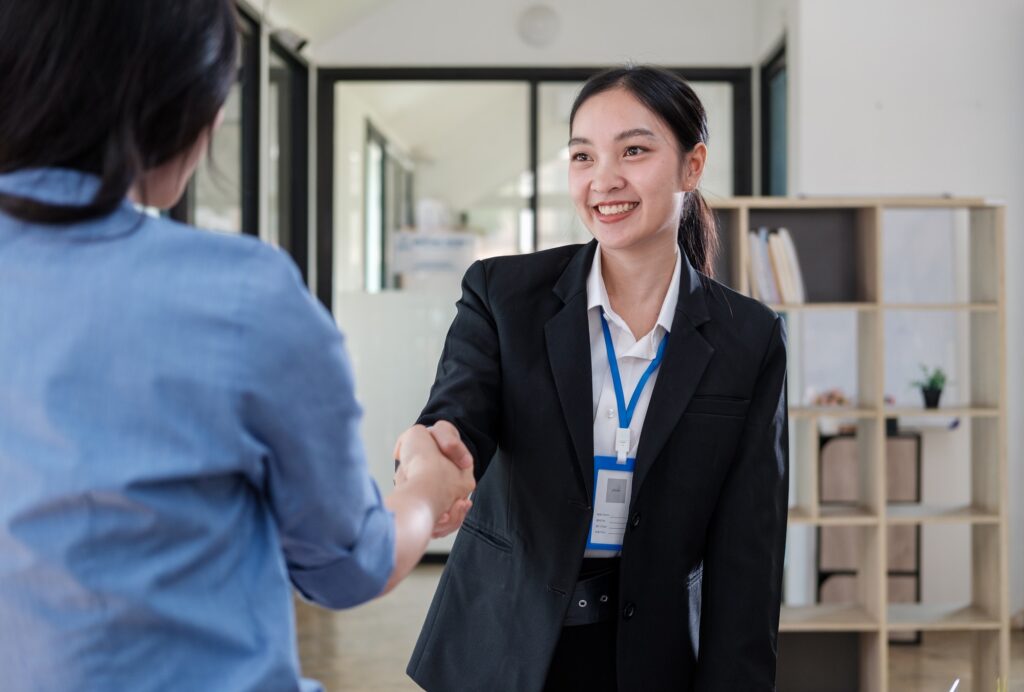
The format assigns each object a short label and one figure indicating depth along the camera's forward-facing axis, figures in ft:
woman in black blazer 5.29
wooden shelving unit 13.52
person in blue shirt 2.47
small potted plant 14.80
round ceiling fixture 21.56
